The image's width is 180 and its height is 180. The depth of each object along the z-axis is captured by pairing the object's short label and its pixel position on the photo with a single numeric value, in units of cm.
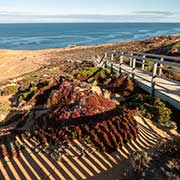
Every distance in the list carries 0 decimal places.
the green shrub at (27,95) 763
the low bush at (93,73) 804
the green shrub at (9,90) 882
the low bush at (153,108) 474
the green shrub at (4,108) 691
